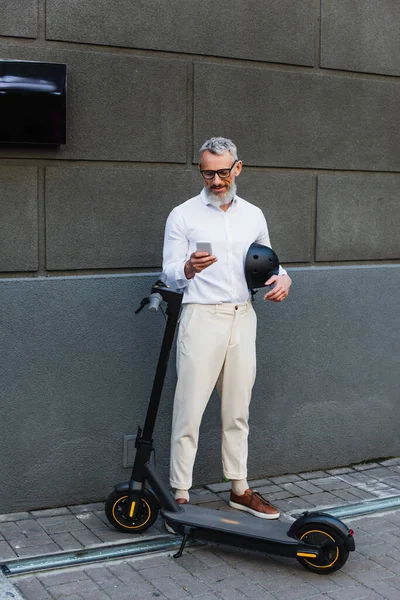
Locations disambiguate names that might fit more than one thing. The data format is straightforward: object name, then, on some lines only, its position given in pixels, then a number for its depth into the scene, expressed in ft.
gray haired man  16.38
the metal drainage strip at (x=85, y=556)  14.99
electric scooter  14.98
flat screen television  16.28
